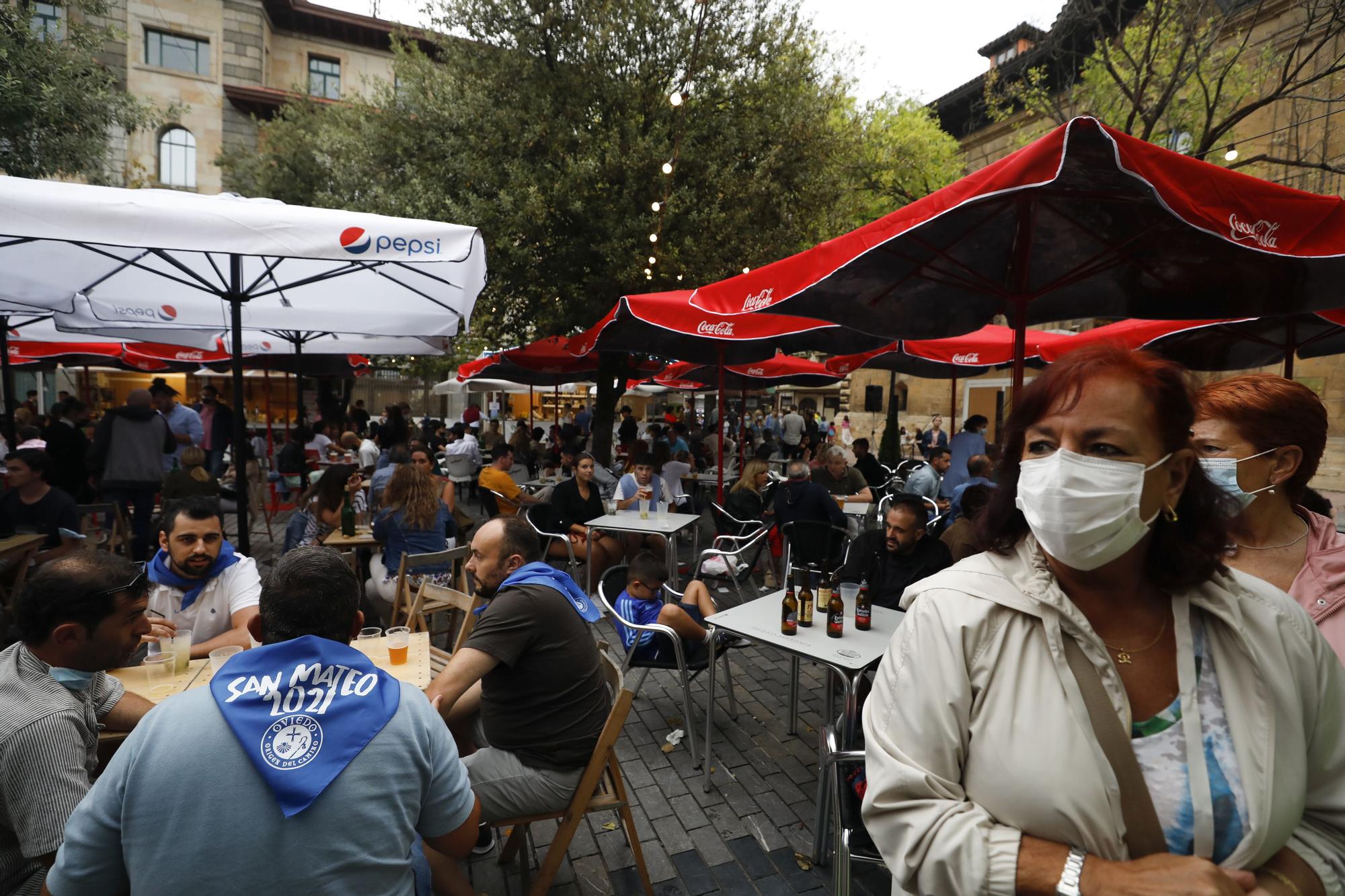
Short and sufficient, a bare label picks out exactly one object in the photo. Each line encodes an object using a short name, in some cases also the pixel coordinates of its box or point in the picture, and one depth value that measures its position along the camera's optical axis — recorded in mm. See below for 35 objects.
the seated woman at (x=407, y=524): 5316
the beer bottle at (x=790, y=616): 3693
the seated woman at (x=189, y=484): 6730
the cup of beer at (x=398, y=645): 3138
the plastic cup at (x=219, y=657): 2959
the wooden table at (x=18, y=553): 4934
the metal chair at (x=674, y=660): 3920
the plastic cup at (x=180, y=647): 2943
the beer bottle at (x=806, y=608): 3846
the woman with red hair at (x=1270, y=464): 2236
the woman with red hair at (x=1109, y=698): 1195
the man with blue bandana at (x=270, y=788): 1409
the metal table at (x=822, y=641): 3232
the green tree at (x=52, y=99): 10336
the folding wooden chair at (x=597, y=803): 2564
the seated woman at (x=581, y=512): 7020
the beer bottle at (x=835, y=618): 3643
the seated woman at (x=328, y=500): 5977
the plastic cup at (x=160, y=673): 2811
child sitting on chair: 4348
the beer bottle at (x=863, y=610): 3699
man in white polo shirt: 3344
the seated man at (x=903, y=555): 4312
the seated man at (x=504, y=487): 7875
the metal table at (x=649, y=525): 6598
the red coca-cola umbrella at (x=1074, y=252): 2646
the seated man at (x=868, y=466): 10609
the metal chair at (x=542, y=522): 6742
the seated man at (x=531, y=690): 2590
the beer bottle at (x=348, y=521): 6039
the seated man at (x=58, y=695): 1811
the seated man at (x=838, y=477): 8789
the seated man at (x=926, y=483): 8305
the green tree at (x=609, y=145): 10336
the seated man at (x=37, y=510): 5363
